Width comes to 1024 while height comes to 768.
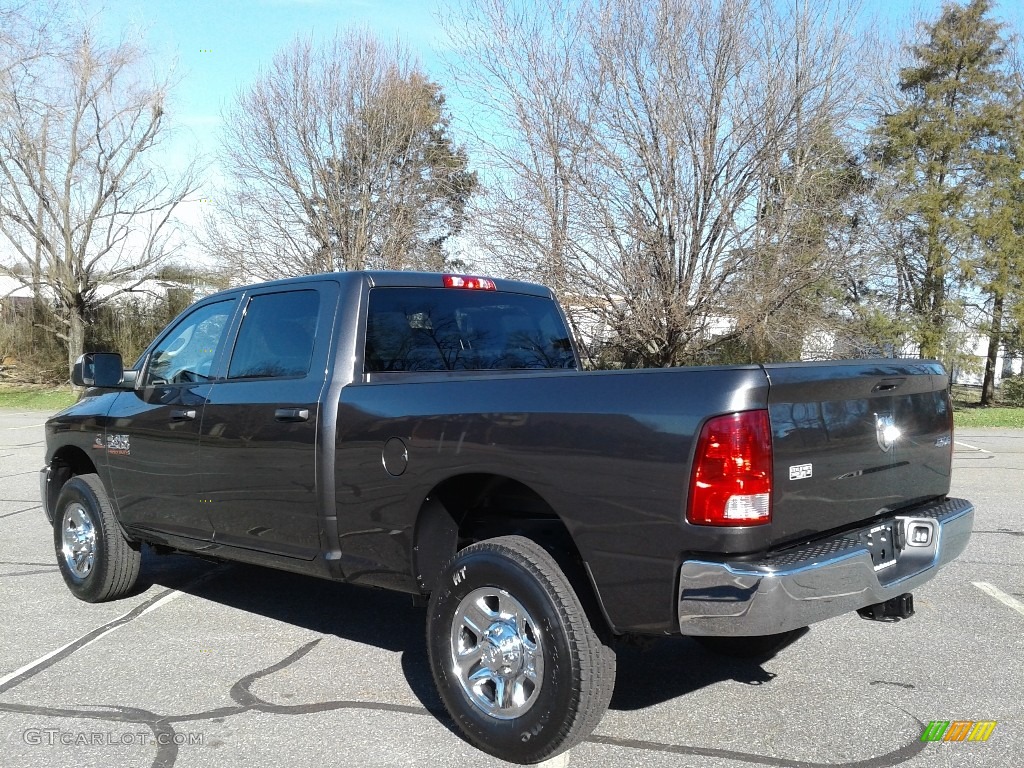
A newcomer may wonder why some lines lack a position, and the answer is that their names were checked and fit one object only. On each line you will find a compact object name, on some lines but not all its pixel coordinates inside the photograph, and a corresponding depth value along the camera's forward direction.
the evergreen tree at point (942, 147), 23.47
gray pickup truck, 3.12
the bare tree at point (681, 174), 16.30
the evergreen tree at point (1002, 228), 23.02
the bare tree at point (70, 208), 26.48
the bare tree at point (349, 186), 25.22
